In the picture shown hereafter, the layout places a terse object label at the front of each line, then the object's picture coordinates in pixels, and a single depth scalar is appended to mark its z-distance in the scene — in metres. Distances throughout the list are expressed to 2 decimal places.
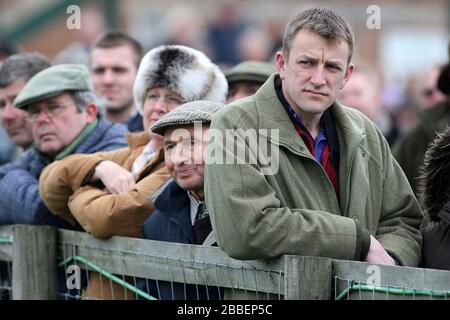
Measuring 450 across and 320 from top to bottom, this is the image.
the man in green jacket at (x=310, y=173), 9.54
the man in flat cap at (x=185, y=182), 10.97
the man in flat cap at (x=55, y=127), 13.71
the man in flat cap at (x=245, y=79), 14.69
